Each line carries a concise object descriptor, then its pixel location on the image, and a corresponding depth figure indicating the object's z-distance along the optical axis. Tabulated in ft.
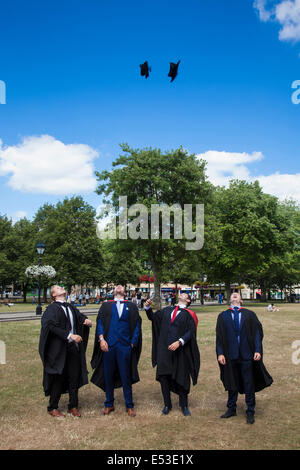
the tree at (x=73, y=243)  172.65
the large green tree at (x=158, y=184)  100.63
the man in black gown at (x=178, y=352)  22.07
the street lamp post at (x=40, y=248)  99.45
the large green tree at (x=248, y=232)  139.23
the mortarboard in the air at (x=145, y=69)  42.47
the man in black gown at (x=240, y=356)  21.30
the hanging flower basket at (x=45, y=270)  135.23
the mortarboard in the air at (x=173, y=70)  40.98
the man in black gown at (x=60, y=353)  22.00
